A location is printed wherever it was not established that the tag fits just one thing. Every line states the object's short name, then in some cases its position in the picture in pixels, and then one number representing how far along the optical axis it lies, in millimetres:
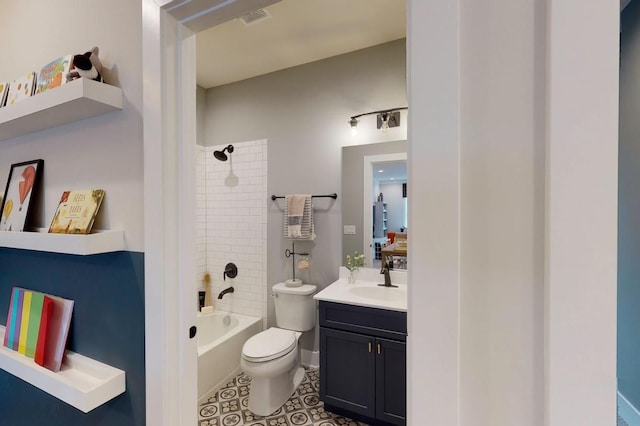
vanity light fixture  2111
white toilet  1847
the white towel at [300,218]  2334
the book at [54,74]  1050
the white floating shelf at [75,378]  934
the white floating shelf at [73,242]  927
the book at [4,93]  1264
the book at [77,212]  1040
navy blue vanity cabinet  1630
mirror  2184
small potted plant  2211
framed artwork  1239
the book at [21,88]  1167
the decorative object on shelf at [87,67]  984
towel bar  2330
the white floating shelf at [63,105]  934
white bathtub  2074
